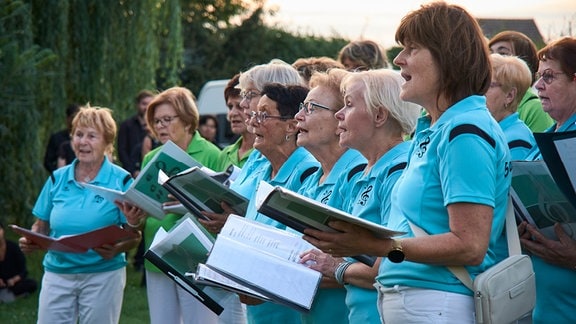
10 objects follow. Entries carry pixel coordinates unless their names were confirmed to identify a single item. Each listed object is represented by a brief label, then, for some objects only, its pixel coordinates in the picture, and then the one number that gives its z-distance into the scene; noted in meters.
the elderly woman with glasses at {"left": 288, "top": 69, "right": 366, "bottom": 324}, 4.99
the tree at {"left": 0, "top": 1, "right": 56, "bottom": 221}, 12.02
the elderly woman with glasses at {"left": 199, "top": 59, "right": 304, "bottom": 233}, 5.96
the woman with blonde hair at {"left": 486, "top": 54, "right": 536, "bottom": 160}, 5.12
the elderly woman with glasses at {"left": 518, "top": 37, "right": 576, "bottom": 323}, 4.39
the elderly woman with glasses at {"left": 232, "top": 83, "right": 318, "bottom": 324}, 5.52
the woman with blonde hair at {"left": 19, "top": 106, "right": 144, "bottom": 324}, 7.25
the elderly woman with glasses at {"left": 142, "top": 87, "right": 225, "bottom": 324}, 7.24
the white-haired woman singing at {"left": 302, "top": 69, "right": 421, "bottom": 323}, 4.32
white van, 18.95
